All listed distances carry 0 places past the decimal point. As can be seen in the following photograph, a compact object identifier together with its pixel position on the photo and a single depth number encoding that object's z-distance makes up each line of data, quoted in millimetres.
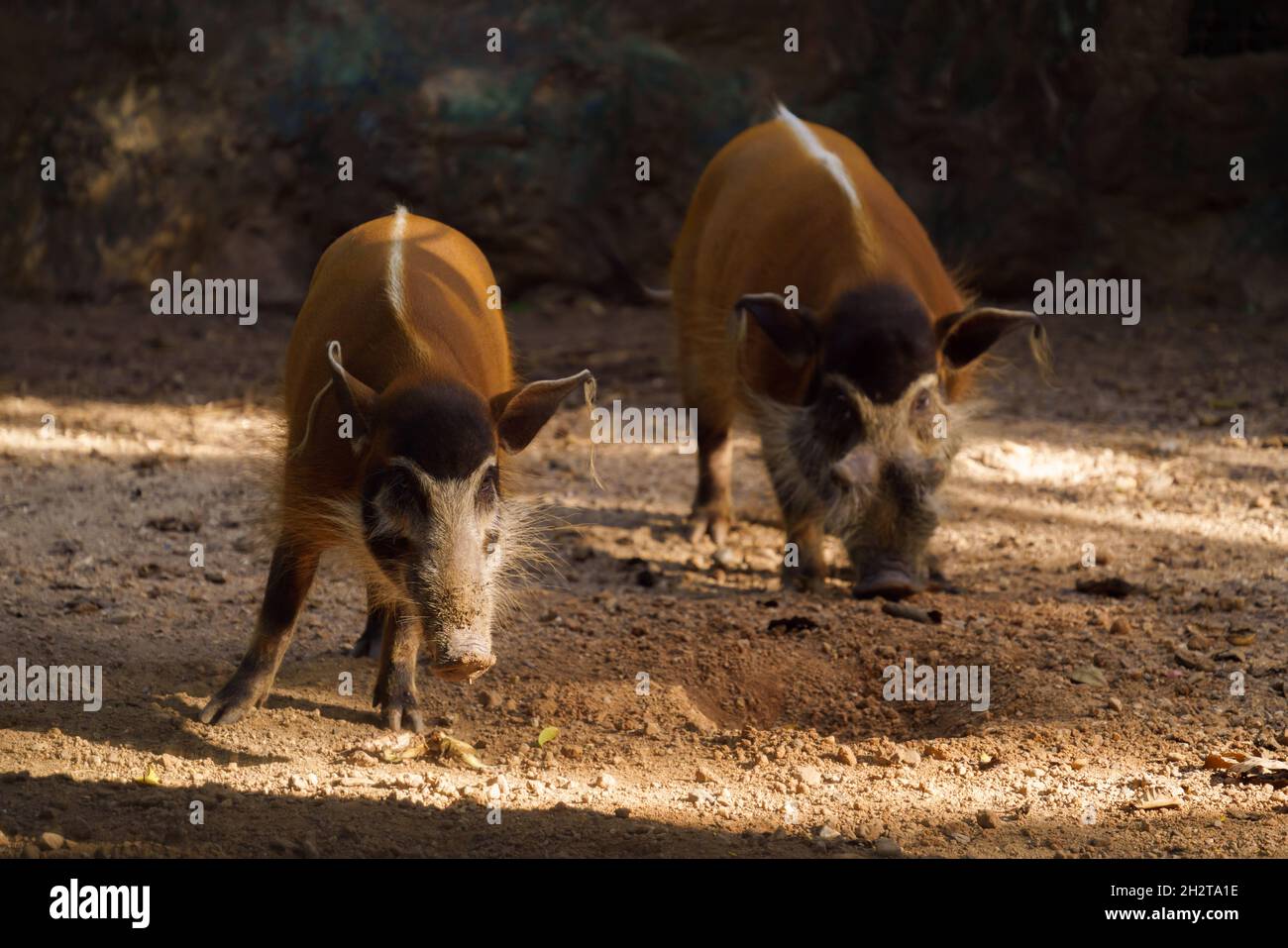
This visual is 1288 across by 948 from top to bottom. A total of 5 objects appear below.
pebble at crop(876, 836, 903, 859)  3912
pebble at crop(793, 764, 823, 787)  4539
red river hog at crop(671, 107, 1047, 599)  5969
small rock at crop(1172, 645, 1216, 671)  5352
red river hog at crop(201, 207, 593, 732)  4328
